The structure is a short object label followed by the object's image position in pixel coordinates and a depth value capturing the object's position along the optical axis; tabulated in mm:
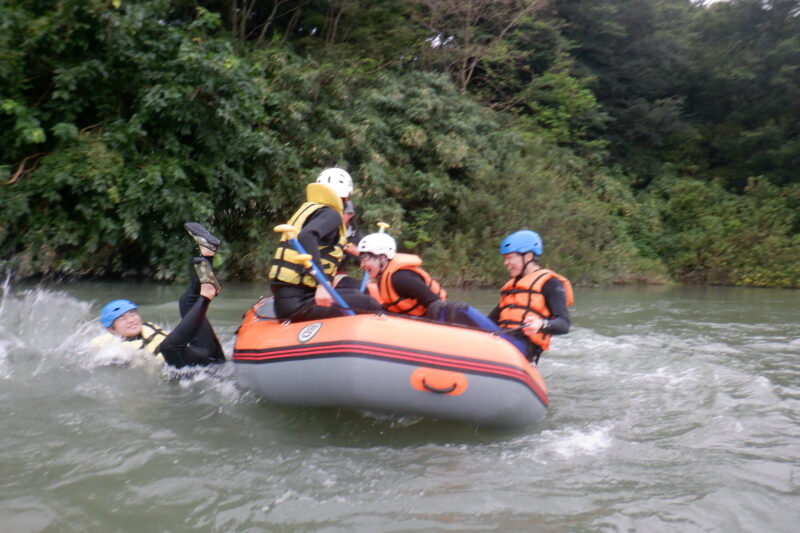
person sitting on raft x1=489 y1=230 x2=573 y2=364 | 4006
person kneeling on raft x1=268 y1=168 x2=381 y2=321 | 3881
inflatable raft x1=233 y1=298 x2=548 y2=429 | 3438
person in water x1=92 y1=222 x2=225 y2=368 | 4371
